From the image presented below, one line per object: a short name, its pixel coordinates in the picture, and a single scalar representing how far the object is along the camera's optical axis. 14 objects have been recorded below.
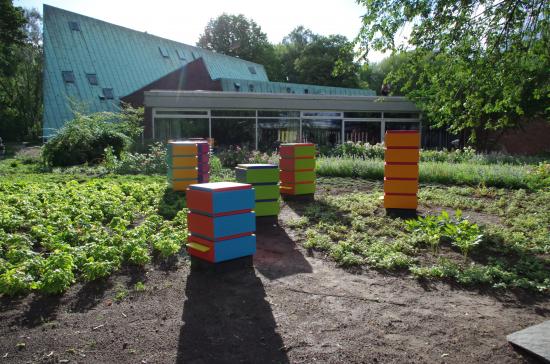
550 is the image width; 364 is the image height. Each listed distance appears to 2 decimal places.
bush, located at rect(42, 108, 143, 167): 15.46
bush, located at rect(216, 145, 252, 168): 16.41
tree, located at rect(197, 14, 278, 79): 58.84
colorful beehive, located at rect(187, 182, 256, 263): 4.83
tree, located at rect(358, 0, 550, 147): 6.63
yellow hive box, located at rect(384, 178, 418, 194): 7.96
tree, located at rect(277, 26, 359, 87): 52.94
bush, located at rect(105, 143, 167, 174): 13.98
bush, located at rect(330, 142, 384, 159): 17.91
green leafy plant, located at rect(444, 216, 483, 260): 5.66
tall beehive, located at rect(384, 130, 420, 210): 7.91
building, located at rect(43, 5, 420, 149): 20.95
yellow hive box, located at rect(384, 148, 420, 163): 7.91
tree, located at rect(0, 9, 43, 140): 36.47
